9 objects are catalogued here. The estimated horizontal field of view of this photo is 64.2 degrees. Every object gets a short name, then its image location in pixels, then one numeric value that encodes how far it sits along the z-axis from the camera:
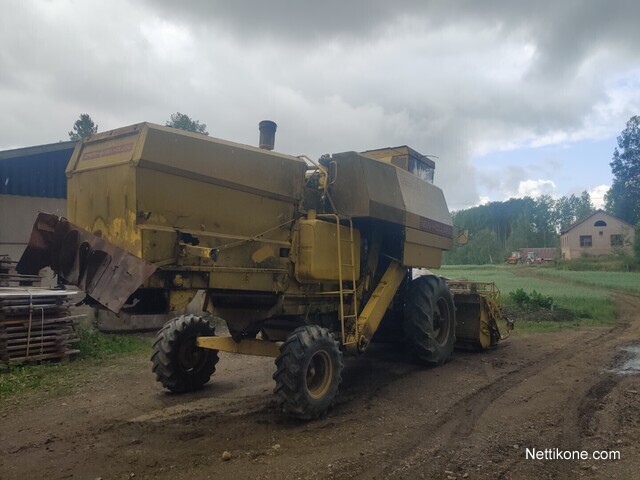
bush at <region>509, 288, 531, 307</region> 18.12
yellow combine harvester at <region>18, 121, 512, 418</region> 5.00
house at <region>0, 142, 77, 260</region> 13.22
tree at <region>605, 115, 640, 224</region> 68.12
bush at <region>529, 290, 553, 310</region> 17.67
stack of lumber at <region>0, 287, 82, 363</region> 8.66
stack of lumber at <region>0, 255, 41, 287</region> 10.65
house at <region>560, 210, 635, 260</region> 63.22
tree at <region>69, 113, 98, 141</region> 49.73
